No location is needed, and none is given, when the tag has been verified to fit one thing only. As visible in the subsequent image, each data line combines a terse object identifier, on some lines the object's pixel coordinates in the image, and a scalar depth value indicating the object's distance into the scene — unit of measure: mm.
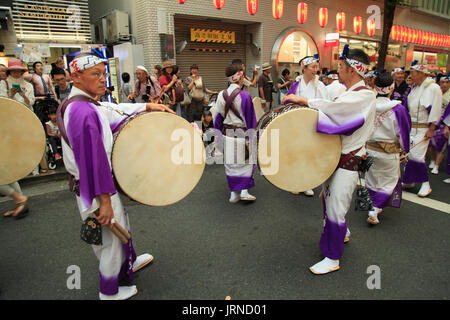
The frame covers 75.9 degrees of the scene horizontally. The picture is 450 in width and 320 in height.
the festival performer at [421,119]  3842
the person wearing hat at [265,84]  8609
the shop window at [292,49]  11352
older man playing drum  1671
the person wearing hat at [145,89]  5746
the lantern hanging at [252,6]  9922
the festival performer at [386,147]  3041
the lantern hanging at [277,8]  10617
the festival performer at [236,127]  3613
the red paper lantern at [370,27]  14578
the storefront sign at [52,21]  7988
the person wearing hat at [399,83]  5716
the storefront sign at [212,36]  10239
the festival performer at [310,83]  3703
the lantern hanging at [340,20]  13250
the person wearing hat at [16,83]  4445
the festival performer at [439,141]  5008
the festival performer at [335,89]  4519
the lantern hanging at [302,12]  11695
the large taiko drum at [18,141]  2195
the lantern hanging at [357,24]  13889
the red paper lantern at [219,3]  9250
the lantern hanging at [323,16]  12406
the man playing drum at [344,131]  2137
